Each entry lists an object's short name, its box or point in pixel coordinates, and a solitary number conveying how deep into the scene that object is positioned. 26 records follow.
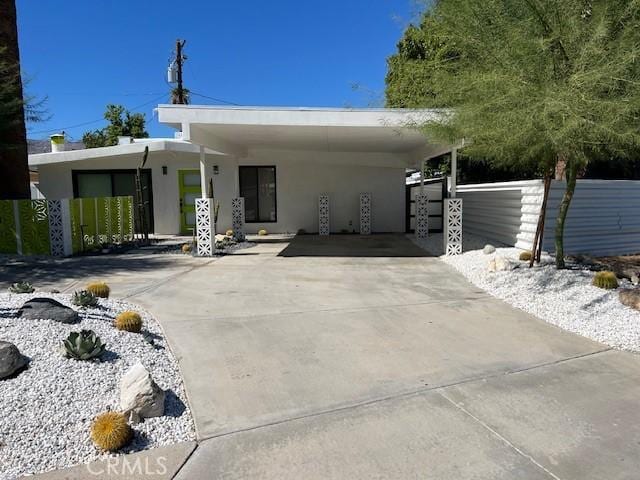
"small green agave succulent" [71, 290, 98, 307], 5.07
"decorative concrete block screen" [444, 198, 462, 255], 10.44
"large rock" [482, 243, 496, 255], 9.75
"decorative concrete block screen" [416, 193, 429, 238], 13.96
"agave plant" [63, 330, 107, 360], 3.70
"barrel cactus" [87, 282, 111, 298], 5.71
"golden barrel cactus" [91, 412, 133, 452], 2.79
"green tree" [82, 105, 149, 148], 38.88
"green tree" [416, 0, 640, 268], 4.91
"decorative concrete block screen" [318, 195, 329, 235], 15.72
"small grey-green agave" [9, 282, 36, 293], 5.59
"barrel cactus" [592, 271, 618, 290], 6.41
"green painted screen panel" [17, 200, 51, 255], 10.87
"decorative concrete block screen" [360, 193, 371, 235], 15.70
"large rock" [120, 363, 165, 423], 3.12
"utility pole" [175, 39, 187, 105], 26.59
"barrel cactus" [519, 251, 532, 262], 8.70
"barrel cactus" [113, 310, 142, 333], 4.50
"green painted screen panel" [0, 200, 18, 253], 10.89
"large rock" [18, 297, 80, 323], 4.38
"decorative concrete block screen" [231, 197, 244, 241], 13.85
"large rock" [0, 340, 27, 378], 3.34
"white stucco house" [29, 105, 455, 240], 15.52
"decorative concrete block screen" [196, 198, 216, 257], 10.71
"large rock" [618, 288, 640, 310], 5.64
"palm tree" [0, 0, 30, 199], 11.05
